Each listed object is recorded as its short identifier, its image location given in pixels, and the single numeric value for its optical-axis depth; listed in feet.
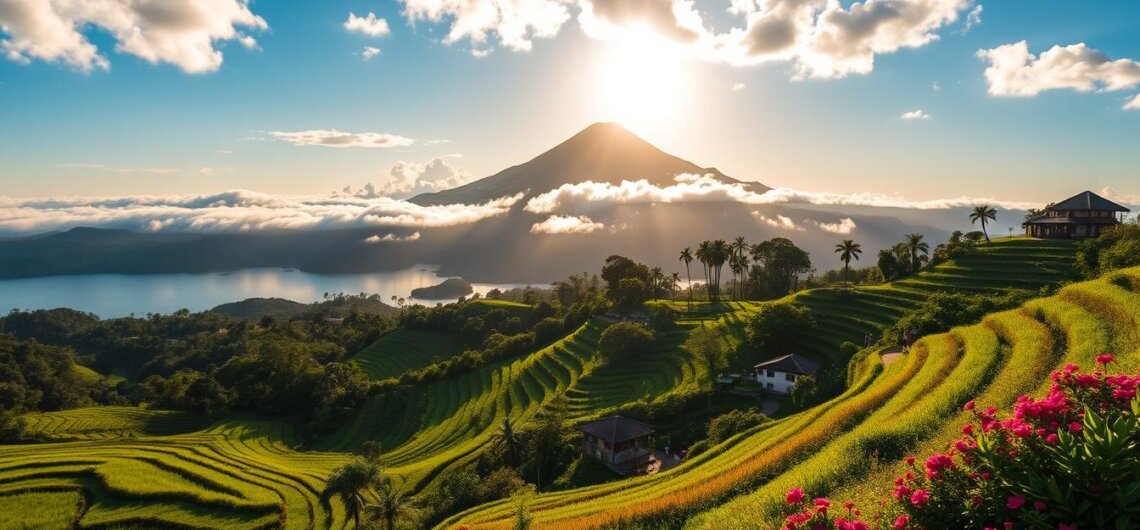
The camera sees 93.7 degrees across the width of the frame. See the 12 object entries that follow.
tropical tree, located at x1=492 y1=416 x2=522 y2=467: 131.54
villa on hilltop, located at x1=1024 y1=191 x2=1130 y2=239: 207.82
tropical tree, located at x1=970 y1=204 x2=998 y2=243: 239.30
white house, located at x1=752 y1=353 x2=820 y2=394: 152.97
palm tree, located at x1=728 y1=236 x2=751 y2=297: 294.17
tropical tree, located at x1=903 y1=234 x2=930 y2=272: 221.60
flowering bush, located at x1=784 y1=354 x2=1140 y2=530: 20.16
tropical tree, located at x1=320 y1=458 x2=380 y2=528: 106.11
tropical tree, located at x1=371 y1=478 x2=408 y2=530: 99.81
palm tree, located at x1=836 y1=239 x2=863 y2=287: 234.99
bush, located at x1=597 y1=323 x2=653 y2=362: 197.88
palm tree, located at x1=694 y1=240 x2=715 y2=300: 281.95
